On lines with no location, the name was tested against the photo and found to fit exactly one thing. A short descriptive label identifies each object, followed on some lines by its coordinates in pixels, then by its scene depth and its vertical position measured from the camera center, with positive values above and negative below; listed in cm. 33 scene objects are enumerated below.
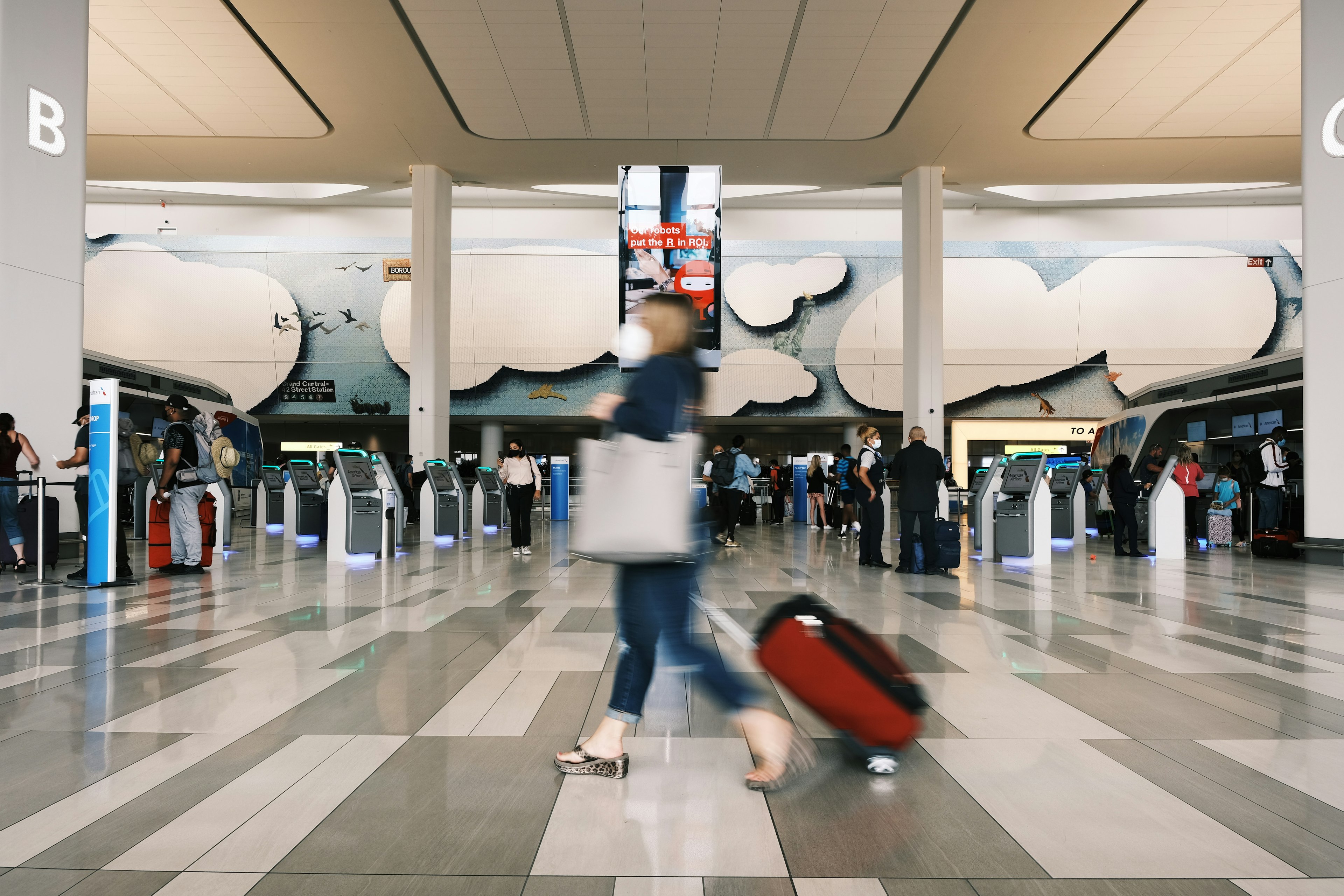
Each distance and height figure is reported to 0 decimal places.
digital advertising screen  1489 +411
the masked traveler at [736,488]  1196 -36
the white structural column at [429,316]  1706 +299
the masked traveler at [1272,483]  1150 -25
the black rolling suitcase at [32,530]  805 -67
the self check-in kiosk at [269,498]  1647 -74
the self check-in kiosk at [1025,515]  938 -57
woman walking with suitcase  242 -45
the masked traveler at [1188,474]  1218 -12
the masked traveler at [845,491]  1343 -49
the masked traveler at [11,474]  768 -12
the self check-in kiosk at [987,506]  1016 -51
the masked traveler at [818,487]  1778 -50
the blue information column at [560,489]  2048 -65
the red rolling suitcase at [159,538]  812 -74
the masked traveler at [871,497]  885 -36
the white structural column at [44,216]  816 +246
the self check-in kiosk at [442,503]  1288 -62
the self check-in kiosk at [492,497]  1644 -68
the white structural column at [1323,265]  870 +211
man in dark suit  825 -19
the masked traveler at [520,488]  1038 -32
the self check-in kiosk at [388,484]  1066 -28
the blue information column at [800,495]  2242 -82
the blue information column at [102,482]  685 -17
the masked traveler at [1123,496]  1059 -40
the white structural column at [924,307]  1669 +314
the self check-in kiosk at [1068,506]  1276 -65
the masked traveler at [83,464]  715 -3
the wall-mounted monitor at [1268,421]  1346 +72
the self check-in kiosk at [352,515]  941 -60
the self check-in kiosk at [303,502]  1310 -63
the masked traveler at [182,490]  757 -26
